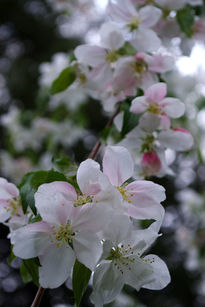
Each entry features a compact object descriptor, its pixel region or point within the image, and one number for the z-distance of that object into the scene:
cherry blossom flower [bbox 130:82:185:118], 0.37
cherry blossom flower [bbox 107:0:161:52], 0.41
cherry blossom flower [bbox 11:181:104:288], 0.30
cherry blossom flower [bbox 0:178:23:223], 0.35
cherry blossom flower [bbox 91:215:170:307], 0.31
